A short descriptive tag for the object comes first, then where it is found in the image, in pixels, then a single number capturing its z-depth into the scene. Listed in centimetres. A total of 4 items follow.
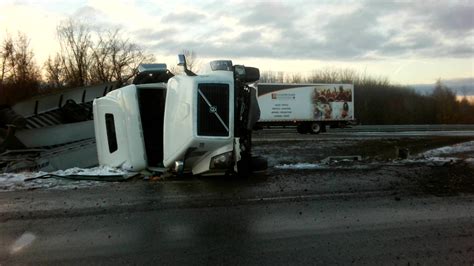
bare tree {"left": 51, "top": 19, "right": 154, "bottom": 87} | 4332
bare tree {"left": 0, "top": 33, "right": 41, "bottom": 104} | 3678
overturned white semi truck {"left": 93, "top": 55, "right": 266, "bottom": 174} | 823
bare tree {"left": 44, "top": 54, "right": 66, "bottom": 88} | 4206
